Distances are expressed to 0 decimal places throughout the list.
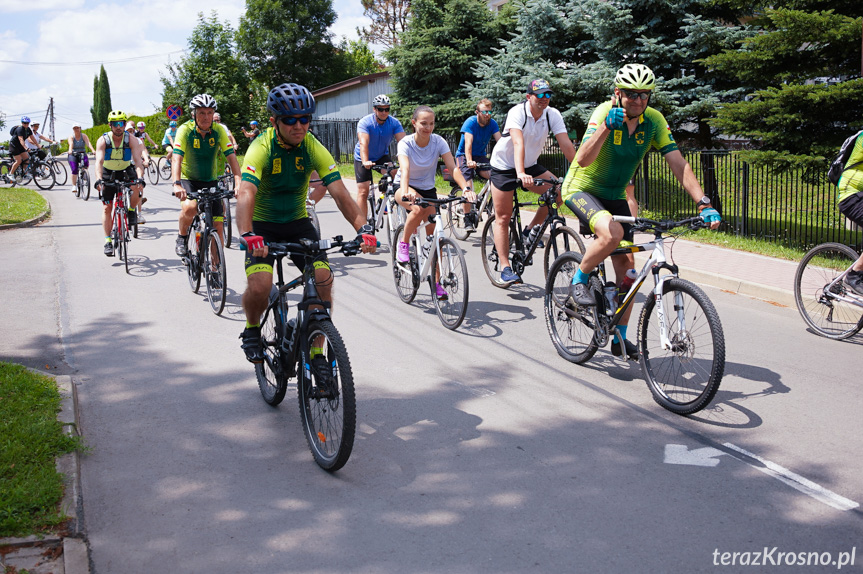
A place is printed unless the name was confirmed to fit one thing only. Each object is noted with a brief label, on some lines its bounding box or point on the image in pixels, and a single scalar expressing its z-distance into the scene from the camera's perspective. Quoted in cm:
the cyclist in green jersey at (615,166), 574
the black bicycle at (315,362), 435
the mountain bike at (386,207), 1105
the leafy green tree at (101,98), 9684
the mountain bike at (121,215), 1111
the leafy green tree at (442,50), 2455
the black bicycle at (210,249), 859
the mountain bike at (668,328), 511
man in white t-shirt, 859
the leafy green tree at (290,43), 5975
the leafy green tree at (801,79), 1134
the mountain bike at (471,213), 1088
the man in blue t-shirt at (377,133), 1119
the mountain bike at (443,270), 765
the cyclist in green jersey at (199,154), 926
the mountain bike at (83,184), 2209
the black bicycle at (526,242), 804
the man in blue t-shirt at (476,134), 1146
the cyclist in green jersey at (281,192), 499
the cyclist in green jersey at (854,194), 721
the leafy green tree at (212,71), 4506
